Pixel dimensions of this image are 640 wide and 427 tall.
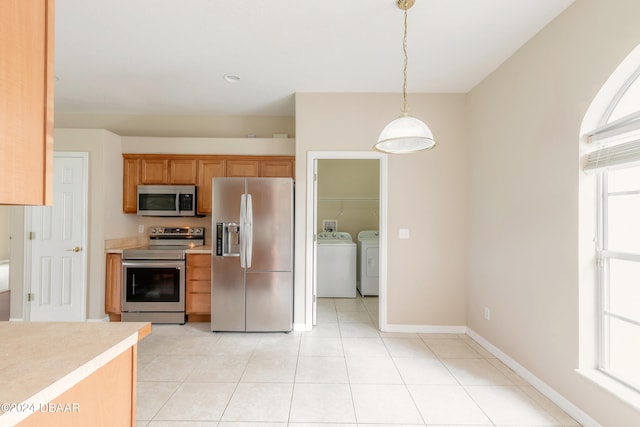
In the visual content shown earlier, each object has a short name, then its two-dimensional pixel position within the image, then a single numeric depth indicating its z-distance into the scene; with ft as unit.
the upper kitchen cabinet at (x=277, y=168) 13.33
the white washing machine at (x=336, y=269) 15.92
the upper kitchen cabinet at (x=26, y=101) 2.52
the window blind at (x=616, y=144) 5.53
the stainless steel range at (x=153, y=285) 11.73
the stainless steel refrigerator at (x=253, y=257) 11.03
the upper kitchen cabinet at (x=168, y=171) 13.10
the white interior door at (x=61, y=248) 11.60
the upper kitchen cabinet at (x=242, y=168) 13.31
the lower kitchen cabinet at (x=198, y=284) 11.96
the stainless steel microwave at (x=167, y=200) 12.97
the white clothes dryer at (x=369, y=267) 16.10
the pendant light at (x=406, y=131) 5.73
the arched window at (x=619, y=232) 5.73
